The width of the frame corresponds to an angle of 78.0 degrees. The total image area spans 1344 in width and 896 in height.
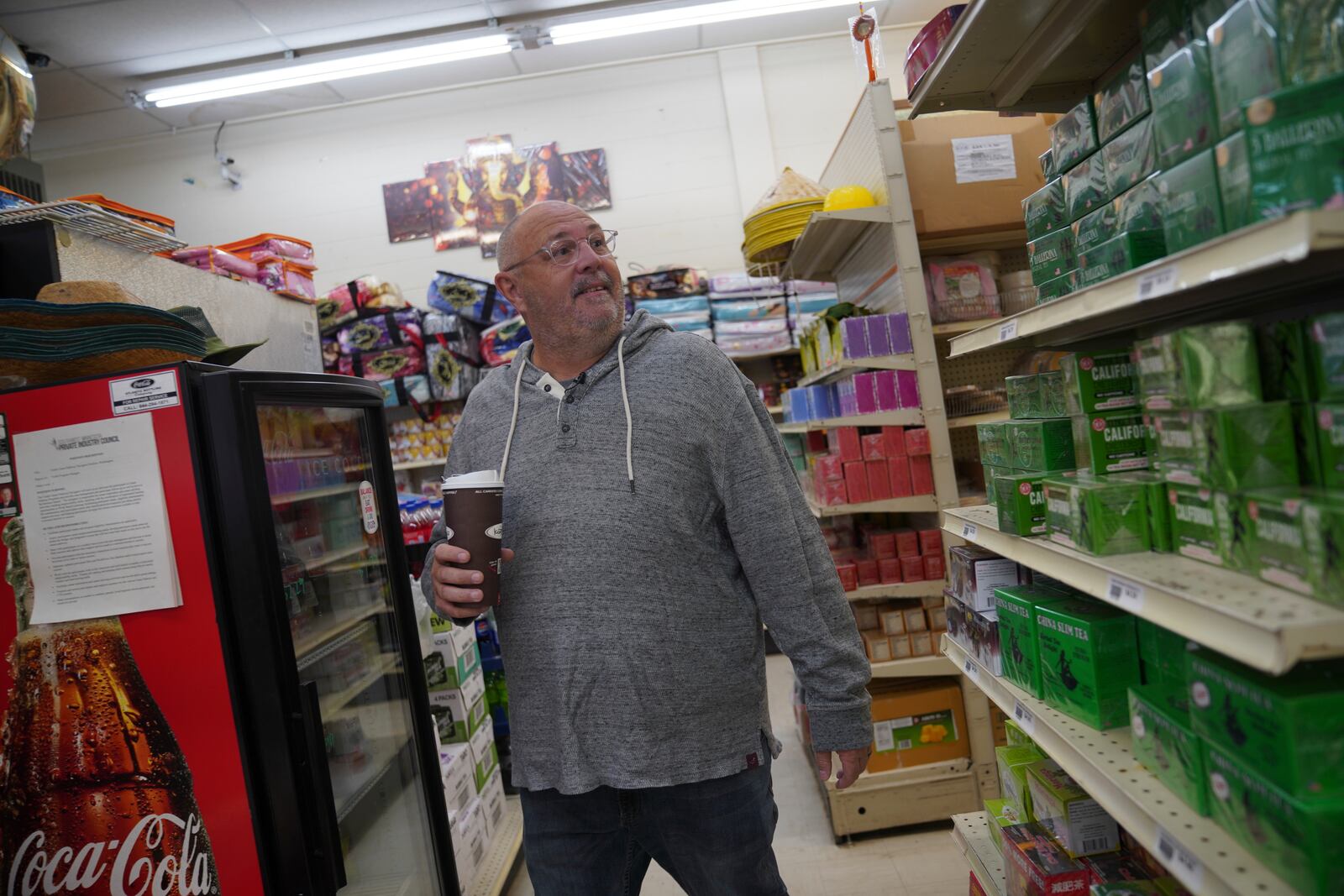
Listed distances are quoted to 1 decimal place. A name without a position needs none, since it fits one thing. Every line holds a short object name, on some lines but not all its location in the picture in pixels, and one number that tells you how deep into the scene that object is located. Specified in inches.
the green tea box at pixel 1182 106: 46.3
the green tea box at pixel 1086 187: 60.2
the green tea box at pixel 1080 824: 67.8
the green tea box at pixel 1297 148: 36.4
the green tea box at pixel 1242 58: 40.9
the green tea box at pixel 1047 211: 66.7
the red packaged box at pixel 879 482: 129.6
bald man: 65.1
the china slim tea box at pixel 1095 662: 58.8
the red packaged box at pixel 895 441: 127.3
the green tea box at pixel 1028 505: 65.7
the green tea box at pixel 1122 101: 55.5
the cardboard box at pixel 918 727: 130.9
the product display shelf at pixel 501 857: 116.2
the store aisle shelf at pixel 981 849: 80.9
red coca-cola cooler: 63.7
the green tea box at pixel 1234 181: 41.1
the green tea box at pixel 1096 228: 57.4
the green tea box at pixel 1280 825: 37.3
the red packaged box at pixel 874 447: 128.4
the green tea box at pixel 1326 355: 39.7
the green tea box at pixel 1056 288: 63.2
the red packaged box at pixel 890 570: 134.9
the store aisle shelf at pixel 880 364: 124.3
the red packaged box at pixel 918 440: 125.5
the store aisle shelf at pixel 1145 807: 41.7
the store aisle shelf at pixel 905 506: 127.4
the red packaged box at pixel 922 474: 127.4
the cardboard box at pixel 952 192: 129.5
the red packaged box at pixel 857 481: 130.6
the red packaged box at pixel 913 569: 134.0
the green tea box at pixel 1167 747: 47.4
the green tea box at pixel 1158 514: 52.2
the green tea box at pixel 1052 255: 64.9
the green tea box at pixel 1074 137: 62.7
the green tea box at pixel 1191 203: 44.8
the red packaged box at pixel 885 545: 135.3
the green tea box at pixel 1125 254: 52.2
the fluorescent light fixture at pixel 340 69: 222.1
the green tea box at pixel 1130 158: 53.9
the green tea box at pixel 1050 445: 64.7
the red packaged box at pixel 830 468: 133.6
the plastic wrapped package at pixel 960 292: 132.2
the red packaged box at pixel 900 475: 128.2
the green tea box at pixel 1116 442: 58.3
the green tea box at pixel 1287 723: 38.7
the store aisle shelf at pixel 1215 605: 35.1
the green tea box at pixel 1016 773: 78.9
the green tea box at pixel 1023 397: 69.1
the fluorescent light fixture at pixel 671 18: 220.7
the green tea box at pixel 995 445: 72.6
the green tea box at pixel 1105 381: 59.0
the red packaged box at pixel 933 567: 133.5
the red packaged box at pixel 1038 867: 65.7
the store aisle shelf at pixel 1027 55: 64.4
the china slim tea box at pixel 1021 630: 68.4
